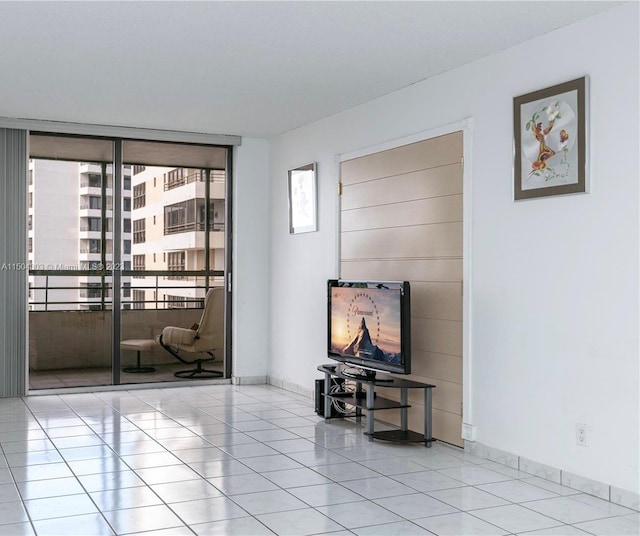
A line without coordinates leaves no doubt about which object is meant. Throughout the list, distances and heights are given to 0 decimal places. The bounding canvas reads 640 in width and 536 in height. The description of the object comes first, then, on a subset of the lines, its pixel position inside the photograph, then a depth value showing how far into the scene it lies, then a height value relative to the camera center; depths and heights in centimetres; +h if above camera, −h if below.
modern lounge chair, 771 -72
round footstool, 752 -77
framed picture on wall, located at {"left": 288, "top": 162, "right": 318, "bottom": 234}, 685 +64
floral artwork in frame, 400 +70
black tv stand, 503 -93
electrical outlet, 398 -86
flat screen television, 508 -40
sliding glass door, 717 +16
